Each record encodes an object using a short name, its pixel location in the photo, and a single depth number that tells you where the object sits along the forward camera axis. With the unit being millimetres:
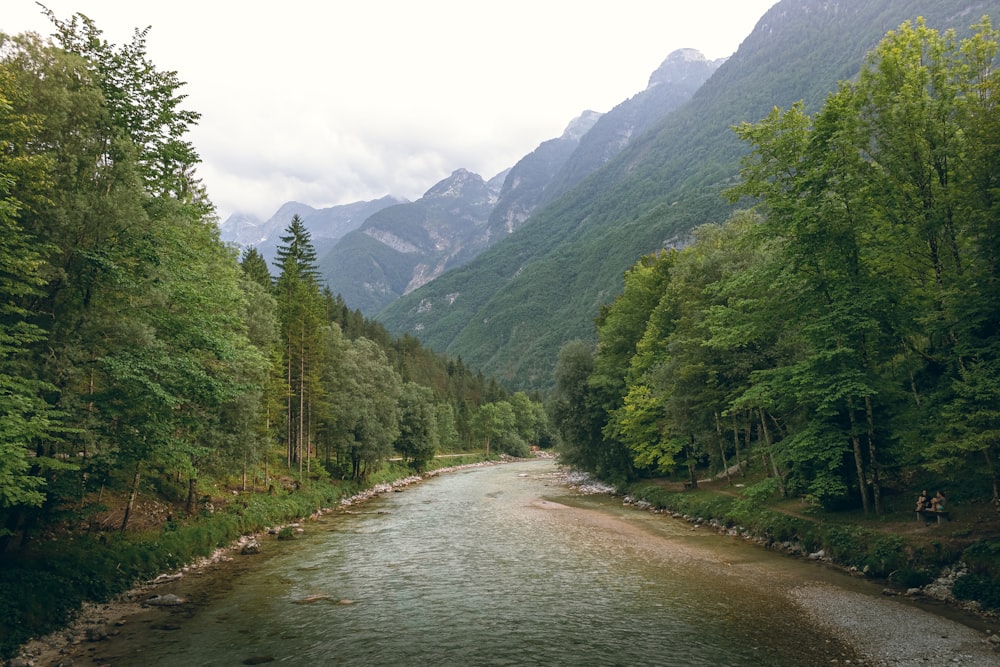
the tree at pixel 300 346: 46688
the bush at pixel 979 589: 16078
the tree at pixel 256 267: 67562
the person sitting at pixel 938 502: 20662
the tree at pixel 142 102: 20453
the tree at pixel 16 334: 12984
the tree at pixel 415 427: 73250
